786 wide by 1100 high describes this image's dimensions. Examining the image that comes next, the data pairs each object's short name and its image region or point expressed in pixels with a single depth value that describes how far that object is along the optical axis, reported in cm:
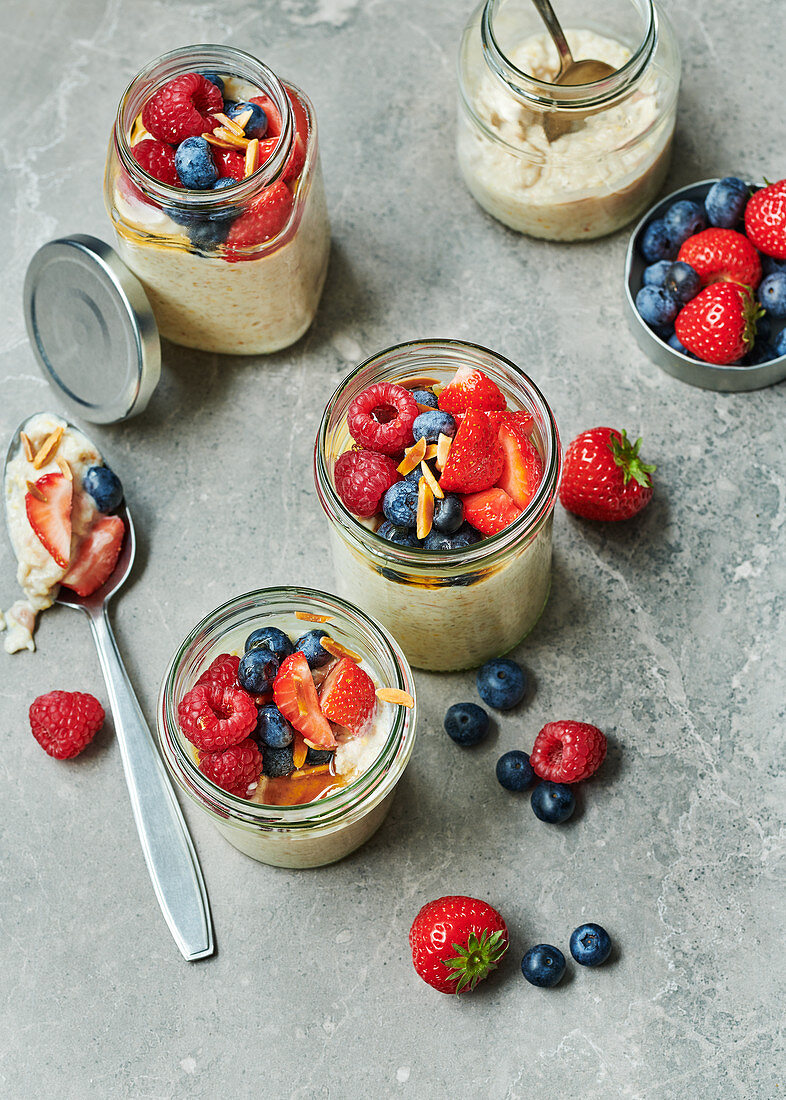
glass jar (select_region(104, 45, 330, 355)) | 88
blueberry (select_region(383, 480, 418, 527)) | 83
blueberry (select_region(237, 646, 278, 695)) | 84
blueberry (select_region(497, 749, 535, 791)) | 89
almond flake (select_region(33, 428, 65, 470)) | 91
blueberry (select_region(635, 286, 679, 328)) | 93
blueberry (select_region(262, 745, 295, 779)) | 84
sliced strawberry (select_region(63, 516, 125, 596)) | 91
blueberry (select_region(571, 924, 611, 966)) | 87
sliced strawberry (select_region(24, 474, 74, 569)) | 90
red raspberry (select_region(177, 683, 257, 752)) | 83
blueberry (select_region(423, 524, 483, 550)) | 84
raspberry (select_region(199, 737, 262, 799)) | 83
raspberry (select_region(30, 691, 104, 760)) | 89
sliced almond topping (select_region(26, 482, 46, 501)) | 90
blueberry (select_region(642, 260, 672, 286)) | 93
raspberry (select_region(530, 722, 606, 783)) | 88
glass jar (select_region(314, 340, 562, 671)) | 83
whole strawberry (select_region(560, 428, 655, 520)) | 90
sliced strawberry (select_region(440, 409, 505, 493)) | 83
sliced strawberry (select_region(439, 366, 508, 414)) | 85
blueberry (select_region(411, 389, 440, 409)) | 86
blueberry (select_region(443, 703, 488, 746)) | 89
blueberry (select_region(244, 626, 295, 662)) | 85
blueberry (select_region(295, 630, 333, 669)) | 85
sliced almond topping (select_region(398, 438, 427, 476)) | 84
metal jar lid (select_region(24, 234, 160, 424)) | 91
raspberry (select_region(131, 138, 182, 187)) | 88
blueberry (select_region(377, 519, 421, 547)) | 84
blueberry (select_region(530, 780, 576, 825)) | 88
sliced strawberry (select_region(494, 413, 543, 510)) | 84
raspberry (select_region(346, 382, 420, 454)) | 84
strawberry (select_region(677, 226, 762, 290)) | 93
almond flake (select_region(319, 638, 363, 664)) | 85
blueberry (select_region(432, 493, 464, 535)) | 83
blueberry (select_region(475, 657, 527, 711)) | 90
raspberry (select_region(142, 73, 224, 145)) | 89
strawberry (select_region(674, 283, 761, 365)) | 91
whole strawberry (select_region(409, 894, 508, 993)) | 86
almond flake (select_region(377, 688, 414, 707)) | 84
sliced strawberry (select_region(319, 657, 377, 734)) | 83
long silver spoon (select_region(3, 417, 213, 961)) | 88
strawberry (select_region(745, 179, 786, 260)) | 92
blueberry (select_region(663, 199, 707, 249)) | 94
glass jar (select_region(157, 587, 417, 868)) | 82
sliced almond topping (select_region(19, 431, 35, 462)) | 92
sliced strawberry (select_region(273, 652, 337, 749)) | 83
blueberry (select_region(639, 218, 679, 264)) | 94
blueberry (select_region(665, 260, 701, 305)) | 93
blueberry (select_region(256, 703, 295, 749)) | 83
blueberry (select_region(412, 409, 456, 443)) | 84
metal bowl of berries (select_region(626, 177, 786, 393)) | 92
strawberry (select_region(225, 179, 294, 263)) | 88
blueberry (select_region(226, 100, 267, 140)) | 89
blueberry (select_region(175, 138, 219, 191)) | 88
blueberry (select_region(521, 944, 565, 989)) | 87
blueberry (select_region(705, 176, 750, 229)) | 94
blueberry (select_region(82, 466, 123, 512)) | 91
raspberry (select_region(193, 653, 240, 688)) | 84
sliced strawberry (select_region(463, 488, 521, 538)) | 84
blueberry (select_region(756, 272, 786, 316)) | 93
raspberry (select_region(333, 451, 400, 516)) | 84
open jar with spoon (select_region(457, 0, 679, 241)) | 91
